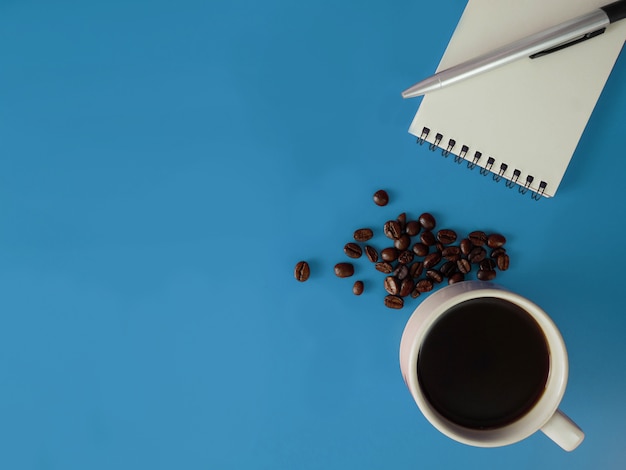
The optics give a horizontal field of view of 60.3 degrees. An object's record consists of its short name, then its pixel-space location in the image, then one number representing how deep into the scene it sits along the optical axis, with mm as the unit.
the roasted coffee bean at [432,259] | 839
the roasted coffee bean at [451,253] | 841
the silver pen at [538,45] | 780
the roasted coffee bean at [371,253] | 851
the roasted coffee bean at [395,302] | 850
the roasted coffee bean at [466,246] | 838
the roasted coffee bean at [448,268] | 850
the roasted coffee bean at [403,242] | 846
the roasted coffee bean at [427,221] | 845
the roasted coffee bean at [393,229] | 850
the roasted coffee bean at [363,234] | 848
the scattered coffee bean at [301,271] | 859
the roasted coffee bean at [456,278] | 843
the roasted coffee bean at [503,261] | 844
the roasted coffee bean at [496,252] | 845
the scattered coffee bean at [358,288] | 854
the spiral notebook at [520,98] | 810
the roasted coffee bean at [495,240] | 836
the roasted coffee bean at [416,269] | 847
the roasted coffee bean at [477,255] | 840
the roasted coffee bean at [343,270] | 853
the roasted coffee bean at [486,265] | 840
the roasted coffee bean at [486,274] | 833
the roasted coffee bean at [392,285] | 844
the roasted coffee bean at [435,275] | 841
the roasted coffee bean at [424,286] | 839
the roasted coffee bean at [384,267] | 851
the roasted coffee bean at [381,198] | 845
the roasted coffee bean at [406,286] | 838
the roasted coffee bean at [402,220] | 850
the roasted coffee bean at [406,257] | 847
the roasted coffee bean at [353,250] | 854
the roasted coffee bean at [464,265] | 841
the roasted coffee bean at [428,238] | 848
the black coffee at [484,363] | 727
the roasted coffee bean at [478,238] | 844
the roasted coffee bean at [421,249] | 847
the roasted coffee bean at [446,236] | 847
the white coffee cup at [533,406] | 670
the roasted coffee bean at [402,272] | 842
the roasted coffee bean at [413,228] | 848
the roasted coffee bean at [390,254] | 847
